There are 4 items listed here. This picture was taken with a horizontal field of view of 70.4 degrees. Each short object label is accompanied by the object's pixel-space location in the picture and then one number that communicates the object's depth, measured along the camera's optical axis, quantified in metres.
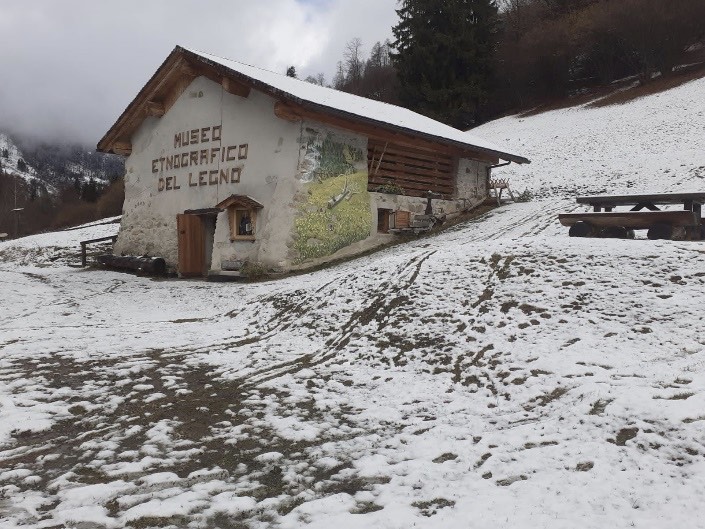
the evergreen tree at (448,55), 37.47
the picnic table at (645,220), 9.52
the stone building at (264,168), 13.34
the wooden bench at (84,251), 18.70
